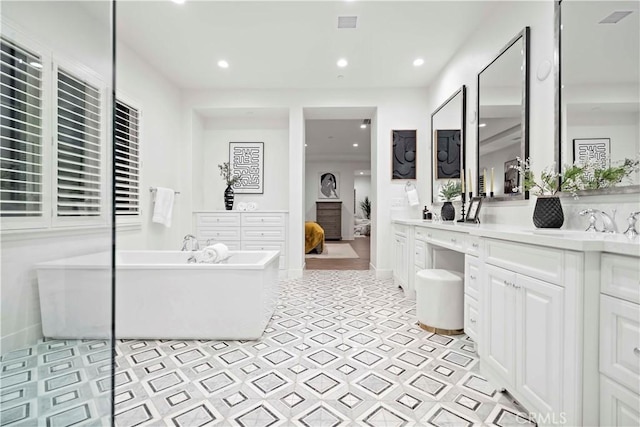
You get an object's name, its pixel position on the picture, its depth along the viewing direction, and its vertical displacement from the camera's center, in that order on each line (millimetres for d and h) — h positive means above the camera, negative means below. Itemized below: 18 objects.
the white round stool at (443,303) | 2264 -706
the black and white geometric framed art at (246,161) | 4941 +861
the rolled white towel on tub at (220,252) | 2596 -354
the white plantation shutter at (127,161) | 3098 +562
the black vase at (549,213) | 1692 -2
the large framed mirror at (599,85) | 1434 +702
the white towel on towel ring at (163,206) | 3600 +68
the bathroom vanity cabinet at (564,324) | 935 -428
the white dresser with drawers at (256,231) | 4391 -283
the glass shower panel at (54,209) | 1293 +15
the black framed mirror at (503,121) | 2205 +770
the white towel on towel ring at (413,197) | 4176 +220
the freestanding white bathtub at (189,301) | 2174 -659
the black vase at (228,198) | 4621 +222
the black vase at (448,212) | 3217 +5
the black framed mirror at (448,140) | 3191 +872
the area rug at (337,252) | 6363 -940
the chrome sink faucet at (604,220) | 1454 -37
